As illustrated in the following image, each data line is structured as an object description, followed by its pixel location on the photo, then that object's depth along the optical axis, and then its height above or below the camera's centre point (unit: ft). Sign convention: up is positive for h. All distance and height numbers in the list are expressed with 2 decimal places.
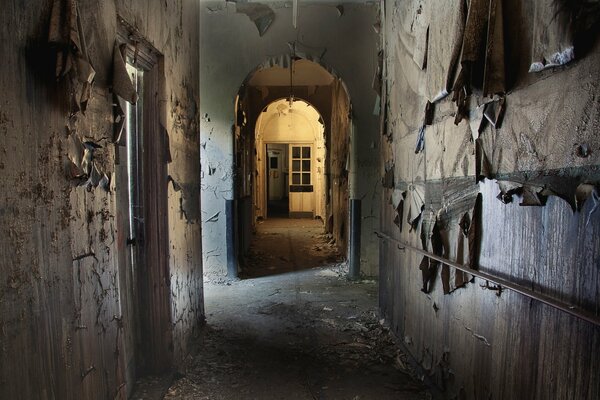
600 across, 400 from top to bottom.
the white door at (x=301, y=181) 40.16 -0.66
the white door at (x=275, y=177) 54.34 -0.35
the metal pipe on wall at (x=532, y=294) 3.55 -1.30
